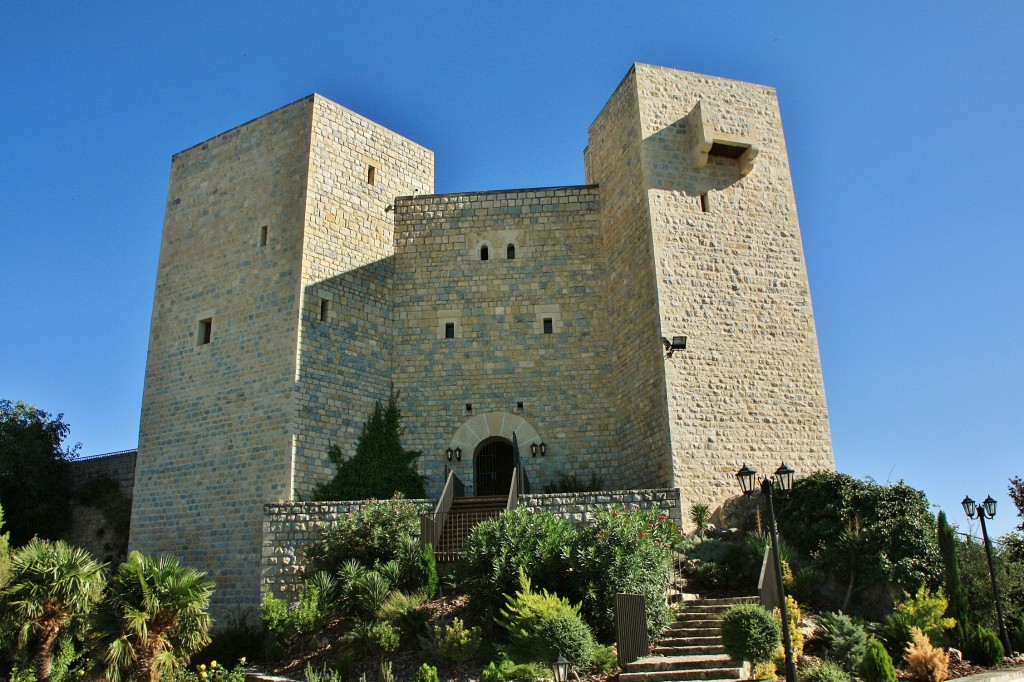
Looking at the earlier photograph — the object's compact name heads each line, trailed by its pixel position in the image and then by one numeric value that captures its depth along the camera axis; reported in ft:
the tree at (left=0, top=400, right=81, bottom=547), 63.67
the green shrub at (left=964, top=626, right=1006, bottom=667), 38.42
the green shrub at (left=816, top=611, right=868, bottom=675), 34.22
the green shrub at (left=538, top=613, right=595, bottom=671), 31.22
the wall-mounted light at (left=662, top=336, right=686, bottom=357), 48.91
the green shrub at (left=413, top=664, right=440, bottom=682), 30.63
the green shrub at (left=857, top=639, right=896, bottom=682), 31.83
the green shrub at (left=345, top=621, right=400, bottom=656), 36.11
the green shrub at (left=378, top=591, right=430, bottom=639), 36.83
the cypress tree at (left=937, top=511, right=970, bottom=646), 39.60
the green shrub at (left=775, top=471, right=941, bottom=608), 41.04
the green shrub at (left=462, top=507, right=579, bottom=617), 36.24
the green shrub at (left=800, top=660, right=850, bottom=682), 31.35
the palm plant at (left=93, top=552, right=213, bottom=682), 31.68
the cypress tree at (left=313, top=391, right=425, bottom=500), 50.98
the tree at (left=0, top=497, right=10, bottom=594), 41.72
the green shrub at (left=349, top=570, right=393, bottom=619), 38.27
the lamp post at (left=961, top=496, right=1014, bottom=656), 39.91
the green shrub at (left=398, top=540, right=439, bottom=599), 39.14
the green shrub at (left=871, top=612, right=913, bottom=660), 36.37
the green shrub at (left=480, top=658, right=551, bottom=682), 30.50
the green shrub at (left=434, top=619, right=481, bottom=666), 34.06
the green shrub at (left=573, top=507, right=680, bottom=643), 35.12
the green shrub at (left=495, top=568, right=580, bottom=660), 31.55
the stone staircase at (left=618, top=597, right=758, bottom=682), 31.19
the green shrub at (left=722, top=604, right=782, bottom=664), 30.60
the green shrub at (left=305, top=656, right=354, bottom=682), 33.18
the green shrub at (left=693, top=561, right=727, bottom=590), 40.47
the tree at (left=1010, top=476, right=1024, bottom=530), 61.82
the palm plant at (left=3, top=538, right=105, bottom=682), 36.65
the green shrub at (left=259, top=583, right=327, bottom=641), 38.65
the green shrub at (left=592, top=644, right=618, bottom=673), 32.37
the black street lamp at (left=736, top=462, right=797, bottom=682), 28.68
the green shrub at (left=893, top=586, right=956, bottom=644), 36.91
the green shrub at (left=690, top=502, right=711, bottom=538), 45.91
